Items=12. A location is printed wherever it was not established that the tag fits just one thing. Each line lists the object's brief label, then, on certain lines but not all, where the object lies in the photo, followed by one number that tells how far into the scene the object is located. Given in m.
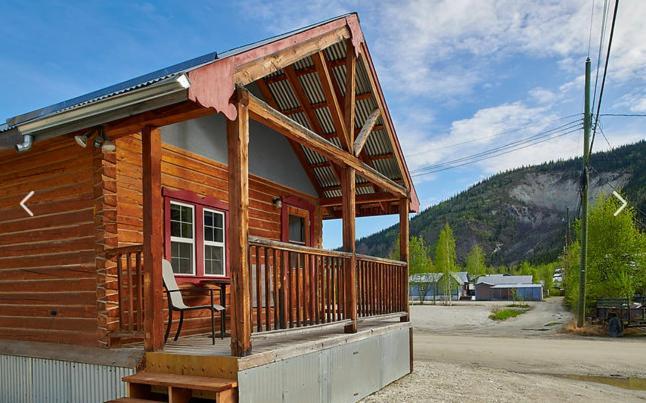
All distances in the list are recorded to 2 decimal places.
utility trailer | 18.92
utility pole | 20.42
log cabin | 4.91
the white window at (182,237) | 7.17
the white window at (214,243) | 7.82
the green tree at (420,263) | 54.97
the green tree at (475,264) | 73.94
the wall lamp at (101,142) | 5.42
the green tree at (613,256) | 21.11
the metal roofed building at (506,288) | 62.98
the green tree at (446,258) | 53.66
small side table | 7.19
